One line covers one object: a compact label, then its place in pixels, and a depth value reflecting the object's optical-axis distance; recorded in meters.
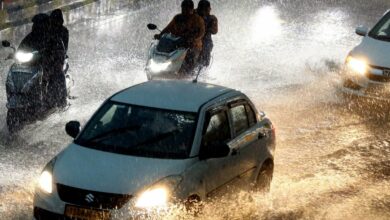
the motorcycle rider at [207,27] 16.51
